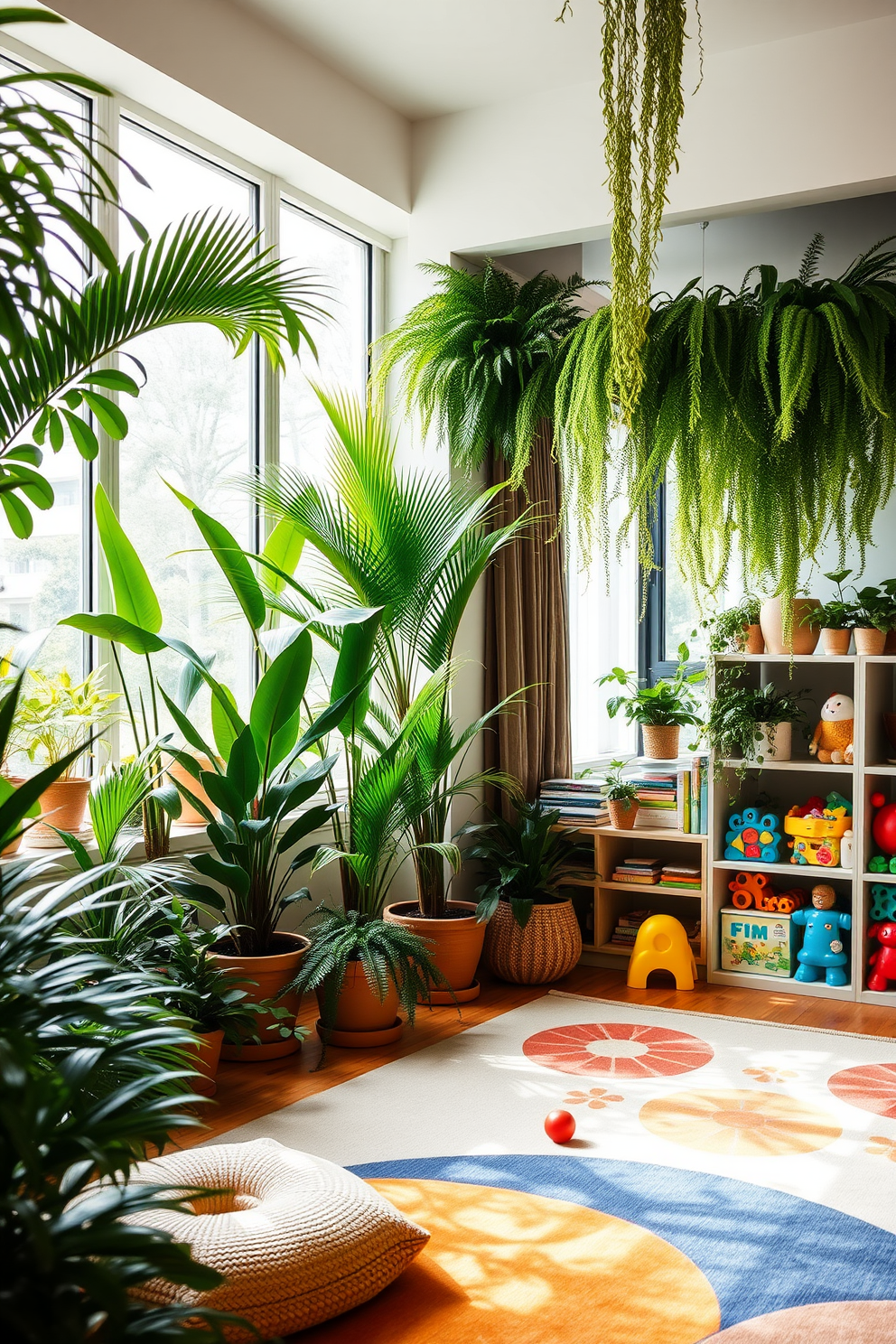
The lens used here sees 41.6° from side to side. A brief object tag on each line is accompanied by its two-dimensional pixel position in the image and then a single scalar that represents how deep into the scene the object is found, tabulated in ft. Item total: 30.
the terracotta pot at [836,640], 12.24
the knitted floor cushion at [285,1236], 5.82
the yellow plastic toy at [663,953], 12.46
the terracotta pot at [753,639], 12.81
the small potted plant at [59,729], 9.41
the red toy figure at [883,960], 11.67
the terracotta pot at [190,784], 11.14
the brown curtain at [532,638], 13.74
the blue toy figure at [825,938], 12.00
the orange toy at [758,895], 12.45
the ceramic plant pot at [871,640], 12.00
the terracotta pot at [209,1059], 9.22
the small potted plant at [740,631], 12.80
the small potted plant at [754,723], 12.51
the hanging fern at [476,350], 12.25
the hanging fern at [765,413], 10.11
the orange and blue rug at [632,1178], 6.19
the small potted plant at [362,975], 10.19
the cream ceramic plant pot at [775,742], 12.50
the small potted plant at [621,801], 13.21
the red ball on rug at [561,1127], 8.31
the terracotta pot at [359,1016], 10.55
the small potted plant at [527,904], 12.48
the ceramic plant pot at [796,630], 12.38
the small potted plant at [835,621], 12.25
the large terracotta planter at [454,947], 11.75
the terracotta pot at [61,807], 9.65
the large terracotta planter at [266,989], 10.09
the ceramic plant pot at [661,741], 13.88
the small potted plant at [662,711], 13.78
